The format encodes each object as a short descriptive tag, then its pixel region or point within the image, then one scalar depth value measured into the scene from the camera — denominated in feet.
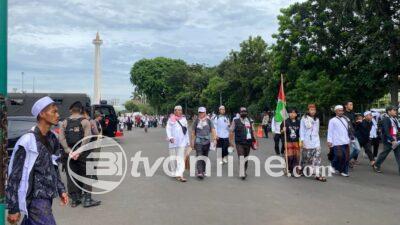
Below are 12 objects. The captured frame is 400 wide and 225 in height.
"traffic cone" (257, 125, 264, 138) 78.84
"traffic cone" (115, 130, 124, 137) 80.94
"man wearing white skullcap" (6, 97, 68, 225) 12.89
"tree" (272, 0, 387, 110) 75.41
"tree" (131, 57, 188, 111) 224.90
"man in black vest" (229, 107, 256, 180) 35.53
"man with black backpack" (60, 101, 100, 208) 25.58
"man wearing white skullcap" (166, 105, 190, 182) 34.53
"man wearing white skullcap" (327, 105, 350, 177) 35.09
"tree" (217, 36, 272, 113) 128.06
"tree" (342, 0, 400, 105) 64.90
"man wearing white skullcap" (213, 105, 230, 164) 44.47
